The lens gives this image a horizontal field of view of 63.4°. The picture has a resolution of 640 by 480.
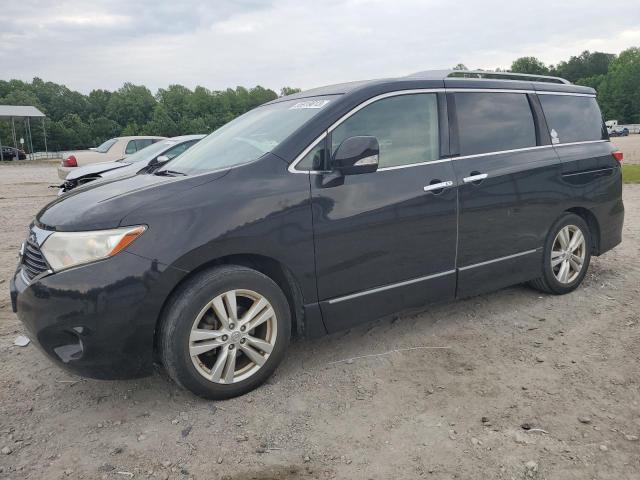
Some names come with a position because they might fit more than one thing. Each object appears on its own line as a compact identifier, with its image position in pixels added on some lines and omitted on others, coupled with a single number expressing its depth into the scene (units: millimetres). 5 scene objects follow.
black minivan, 2725
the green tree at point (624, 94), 95438
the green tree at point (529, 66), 112444
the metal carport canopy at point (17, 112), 42256
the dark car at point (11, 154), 43125
